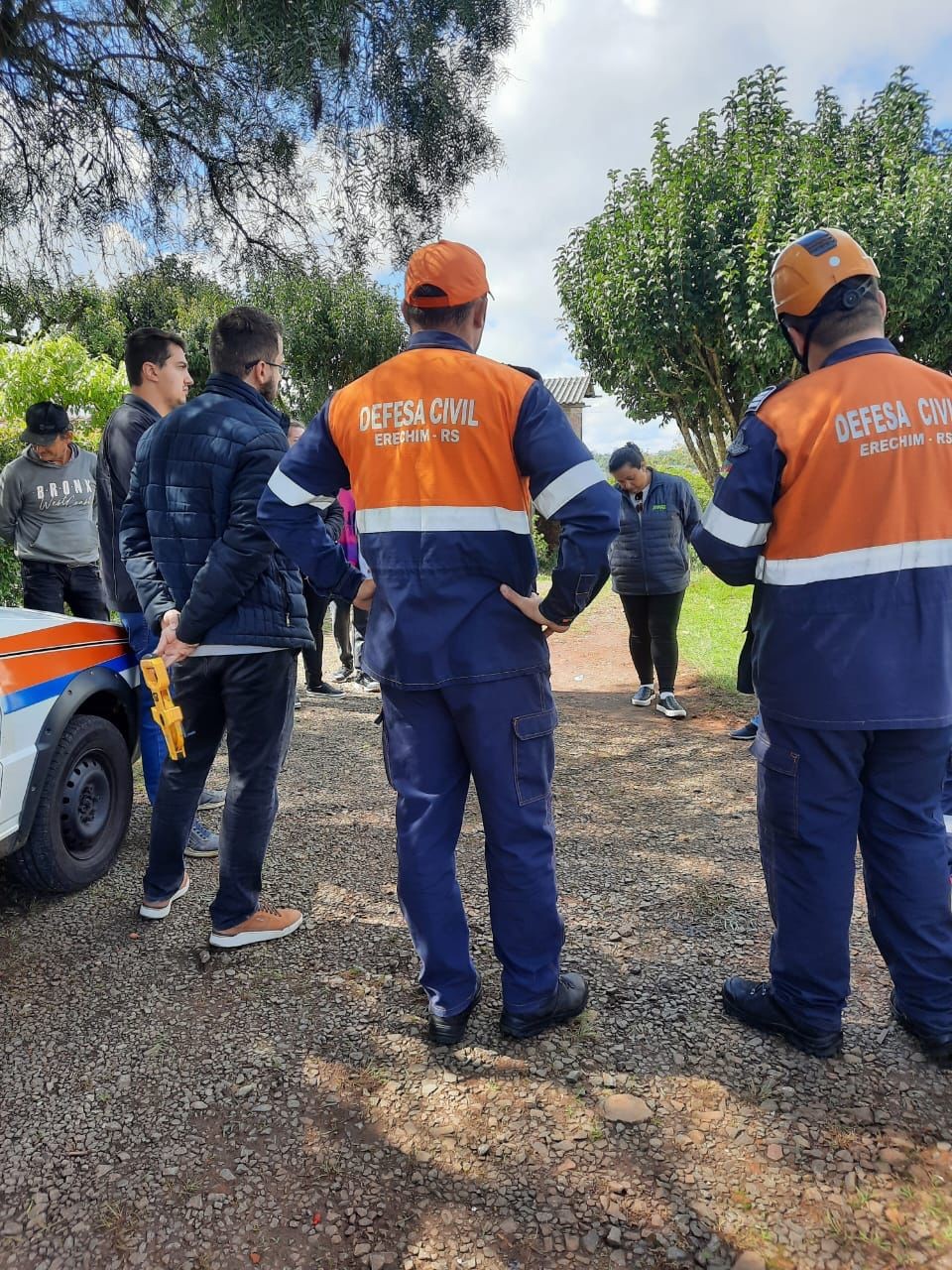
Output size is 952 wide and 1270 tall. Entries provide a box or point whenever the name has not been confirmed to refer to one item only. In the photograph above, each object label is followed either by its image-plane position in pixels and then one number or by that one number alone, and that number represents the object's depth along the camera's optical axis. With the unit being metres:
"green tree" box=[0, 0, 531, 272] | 5.35
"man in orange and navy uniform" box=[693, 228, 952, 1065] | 2.25
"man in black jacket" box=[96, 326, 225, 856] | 3.72
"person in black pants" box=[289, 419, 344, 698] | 6.91
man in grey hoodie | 5.44
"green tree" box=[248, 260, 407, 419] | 22.72
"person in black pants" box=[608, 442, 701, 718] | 6.28
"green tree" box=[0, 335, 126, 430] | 12.75
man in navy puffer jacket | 2.87
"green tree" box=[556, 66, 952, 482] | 13.15
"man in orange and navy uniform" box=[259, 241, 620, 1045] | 2.34
